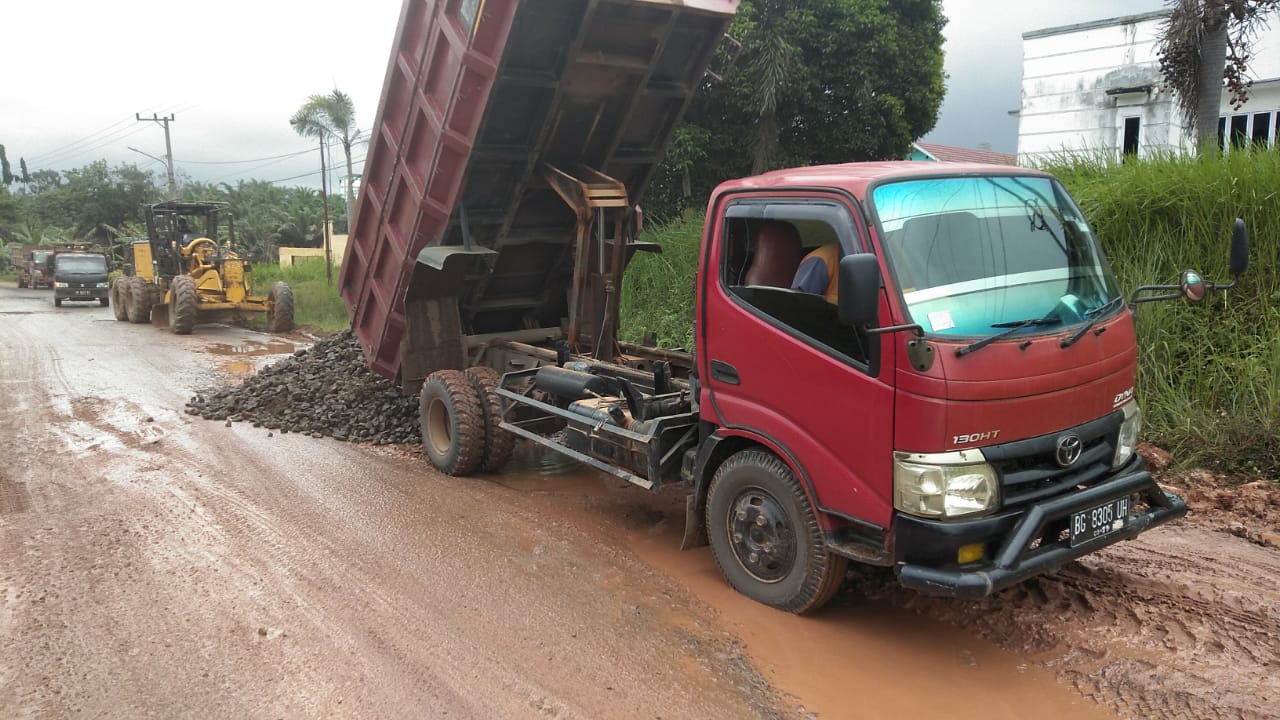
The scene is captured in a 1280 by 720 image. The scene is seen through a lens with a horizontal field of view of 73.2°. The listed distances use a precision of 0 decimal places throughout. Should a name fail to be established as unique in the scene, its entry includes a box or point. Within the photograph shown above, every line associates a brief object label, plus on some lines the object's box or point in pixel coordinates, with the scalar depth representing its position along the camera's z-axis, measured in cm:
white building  1456
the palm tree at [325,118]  2756
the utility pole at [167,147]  4078
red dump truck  366
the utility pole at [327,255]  2427
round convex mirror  416
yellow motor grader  1800
